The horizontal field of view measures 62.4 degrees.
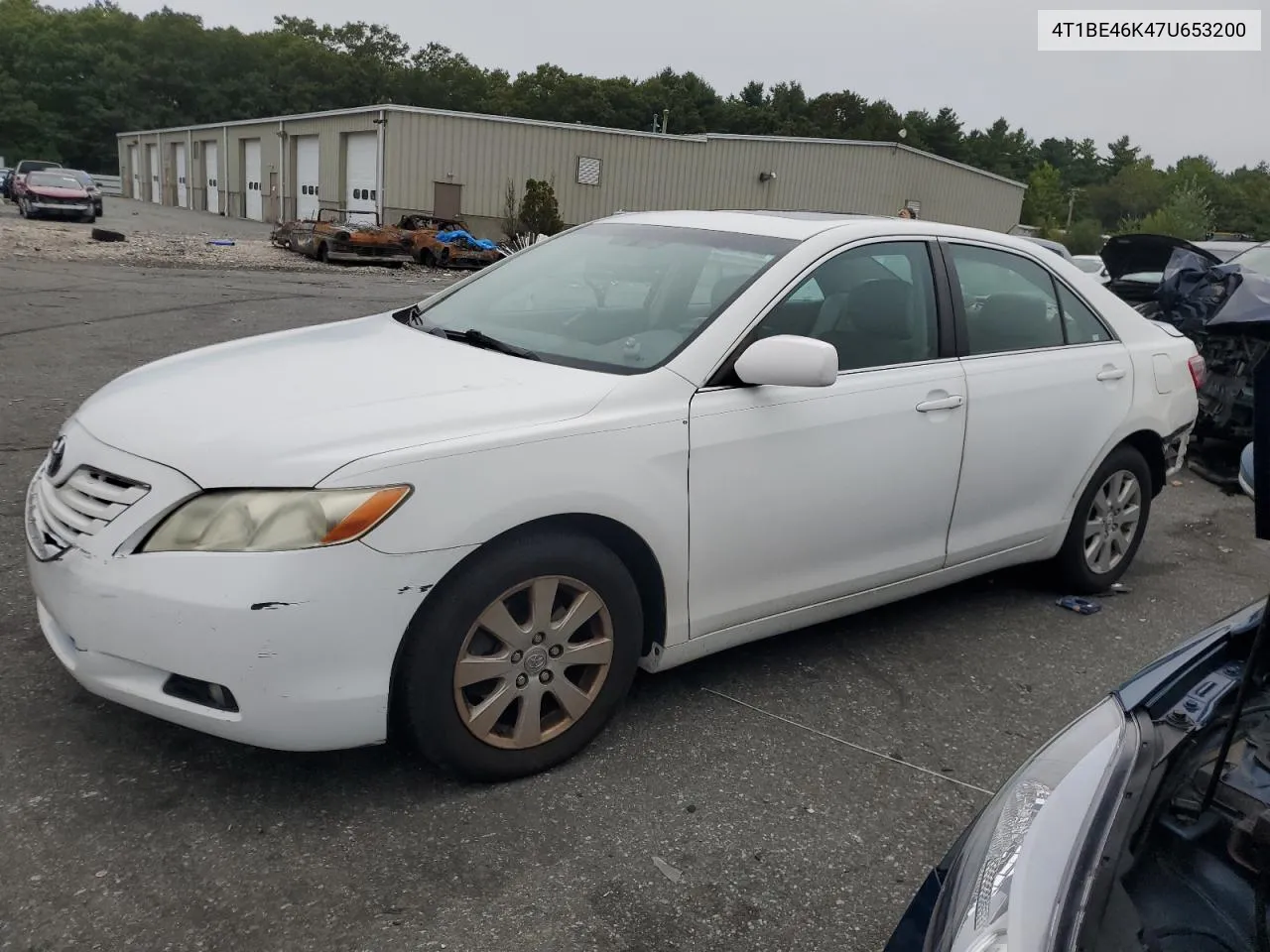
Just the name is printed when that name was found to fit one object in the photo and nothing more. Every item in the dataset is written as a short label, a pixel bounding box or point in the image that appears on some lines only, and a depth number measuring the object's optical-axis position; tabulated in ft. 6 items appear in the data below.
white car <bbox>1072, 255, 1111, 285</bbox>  61.59
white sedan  8.27
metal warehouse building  119.03
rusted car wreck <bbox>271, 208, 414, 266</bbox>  79.41
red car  108.78
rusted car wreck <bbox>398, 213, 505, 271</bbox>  84.17
